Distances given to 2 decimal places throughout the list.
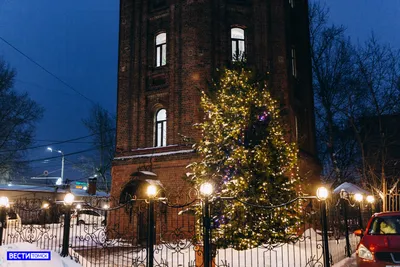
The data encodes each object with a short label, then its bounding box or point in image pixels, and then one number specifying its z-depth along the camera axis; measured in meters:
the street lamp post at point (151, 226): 7.44
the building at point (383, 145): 23.00
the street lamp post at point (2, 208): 9.61
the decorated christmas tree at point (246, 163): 11.75
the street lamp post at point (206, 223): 7.23
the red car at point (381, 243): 7.13
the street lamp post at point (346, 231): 11.16
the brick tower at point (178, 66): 17.06
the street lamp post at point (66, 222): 8.85
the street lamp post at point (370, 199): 14.82
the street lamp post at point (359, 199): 12.43
